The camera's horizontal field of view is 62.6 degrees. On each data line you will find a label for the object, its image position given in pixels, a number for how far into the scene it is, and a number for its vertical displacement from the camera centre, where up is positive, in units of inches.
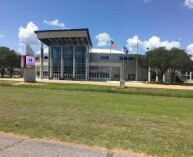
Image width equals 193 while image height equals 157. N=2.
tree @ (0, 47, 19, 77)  2198.4 +235.9
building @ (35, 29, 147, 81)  2037.7 +199.5
